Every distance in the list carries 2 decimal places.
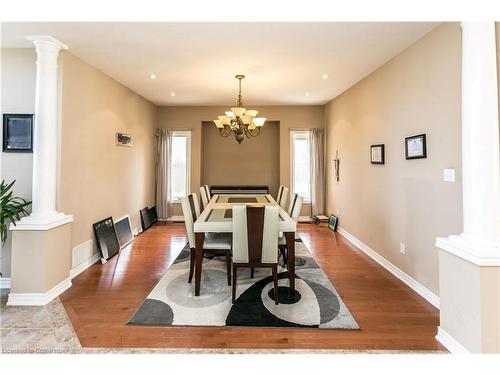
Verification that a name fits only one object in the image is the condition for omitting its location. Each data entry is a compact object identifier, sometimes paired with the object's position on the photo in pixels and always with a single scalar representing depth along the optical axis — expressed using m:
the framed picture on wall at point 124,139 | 4.46
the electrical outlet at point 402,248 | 3.17
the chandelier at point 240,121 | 3.77
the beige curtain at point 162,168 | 6.31
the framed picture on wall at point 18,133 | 3.00
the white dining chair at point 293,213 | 3.22
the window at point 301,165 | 6.40
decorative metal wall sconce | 5.50
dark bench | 6.50
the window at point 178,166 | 6.41
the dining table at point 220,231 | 2.72
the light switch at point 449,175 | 2.39
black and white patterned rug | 2.31
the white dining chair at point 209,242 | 2.96
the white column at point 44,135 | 2.76
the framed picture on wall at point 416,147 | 2.77
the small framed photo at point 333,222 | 5.51
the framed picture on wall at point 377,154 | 3.66
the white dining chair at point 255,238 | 2.58
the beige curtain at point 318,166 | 6.27
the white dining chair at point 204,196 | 4.52
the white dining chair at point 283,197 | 4.37
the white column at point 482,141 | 1.82
